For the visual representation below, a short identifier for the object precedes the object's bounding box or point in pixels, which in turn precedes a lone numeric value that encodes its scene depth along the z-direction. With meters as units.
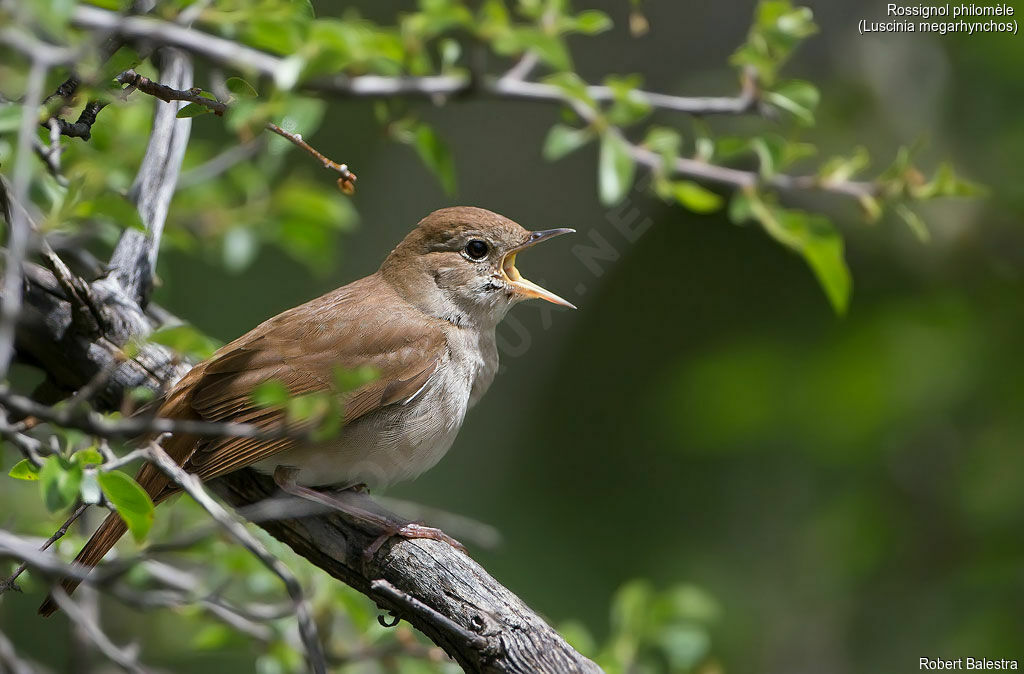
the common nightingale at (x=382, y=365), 6.32
